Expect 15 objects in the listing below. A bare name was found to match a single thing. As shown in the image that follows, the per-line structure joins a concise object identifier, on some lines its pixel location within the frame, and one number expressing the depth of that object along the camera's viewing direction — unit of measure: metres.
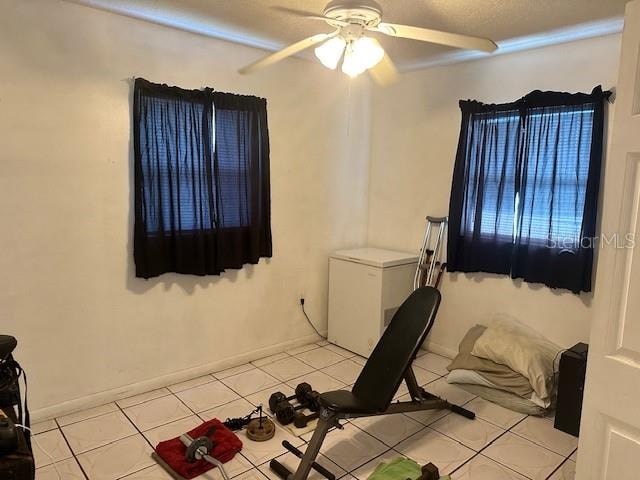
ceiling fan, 1.96
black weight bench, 2.22
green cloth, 2.20
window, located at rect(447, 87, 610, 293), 2.94
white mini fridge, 3.70
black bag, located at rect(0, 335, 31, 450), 1.46
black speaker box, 2.67
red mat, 2.28
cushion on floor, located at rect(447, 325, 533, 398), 3.04
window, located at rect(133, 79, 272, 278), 2.92
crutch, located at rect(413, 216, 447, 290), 3.80
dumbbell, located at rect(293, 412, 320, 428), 2.73
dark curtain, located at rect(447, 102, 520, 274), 3.33
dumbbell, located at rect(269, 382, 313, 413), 2.88
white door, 1.51
